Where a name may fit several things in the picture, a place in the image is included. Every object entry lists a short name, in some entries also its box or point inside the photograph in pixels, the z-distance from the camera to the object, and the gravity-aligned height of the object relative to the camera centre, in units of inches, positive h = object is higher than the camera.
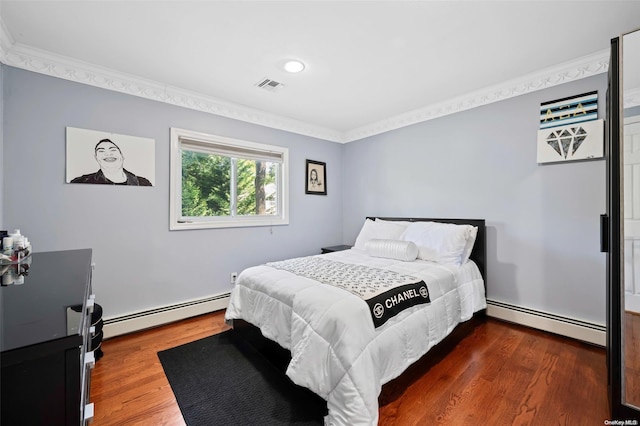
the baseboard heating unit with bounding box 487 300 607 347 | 88.0 -39.2
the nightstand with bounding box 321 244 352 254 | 152.9 -20.4
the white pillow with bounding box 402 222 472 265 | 100.9 -11.2
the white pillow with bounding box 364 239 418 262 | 103.3 -14.5
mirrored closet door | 53.9 -2.2
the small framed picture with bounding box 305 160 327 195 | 155.7 +20.5
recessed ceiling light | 89.6 +49.8
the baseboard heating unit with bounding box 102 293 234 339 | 95.7 -39.8
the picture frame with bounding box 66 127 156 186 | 89.3 +19.3
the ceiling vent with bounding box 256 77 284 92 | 102.6 +49.9
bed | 54.4 -24.0
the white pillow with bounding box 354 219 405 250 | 124.5 -9.0
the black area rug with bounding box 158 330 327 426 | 60.4 -45.0
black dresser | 22.7 -13.2
